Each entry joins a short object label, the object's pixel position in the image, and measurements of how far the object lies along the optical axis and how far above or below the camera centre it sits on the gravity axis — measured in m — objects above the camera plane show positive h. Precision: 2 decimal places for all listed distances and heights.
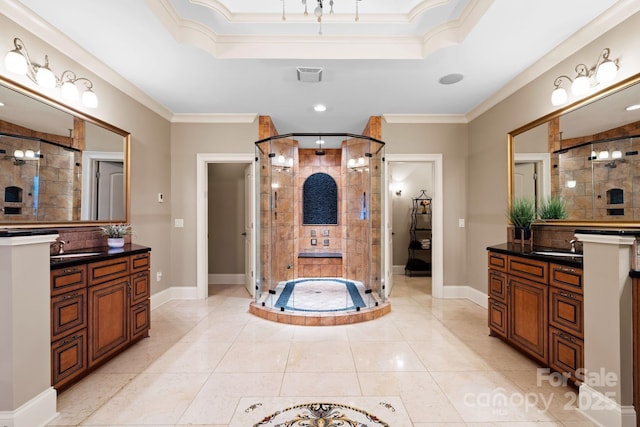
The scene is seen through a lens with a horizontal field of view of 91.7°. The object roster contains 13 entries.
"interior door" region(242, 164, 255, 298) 4.54 -0.19
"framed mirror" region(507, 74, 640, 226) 2.22 +0.49
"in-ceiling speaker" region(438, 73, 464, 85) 3.34 +1.52
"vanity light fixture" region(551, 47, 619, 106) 2.31 +1.10
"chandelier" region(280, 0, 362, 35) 2.51 +1.74
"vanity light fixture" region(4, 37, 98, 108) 2.18 +1.13
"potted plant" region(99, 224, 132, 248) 3.01 -0.16
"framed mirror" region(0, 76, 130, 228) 2.24 +0.46
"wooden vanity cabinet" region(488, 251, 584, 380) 2.07 -0.72
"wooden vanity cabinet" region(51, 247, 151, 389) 2.03 -0.72
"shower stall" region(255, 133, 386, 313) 4.06 -0.23
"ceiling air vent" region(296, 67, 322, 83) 3.21 +1.51
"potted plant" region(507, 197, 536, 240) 3.11 +0.00
